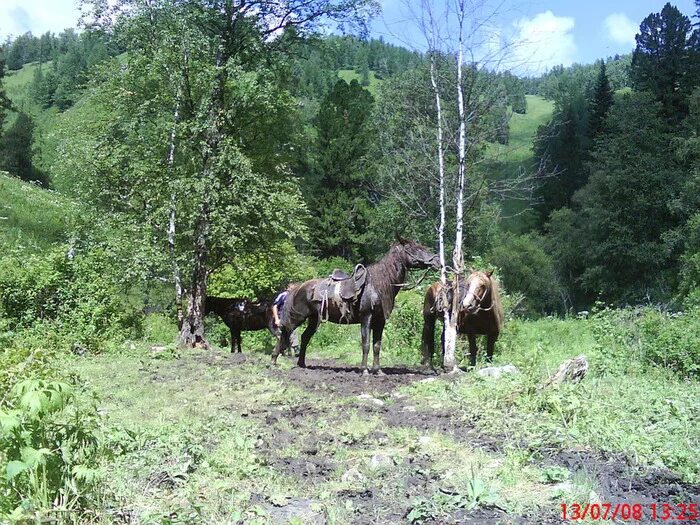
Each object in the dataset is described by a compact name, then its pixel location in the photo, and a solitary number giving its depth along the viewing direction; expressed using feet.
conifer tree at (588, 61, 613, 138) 164.66
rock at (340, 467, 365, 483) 15.64
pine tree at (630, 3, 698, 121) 123.44
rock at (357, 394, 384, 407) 25.44
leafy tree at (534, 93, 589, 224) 167.43
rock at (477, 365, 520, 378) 26.66
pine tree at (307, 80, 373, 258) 130.62
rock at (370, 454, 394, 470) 16.52
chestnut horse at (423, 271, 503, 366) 34.30
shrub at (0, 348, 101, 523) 11.53
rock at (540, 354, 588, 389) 25.13
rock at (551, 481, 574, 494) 14.01
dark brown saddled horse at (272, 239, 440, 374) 33.35
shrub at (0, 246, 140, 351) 45.55
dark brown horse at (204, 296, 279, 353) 52.34
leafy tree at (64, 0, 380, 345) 47.32
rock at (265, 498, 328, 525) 13.10
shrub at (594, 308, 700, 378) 32.45
